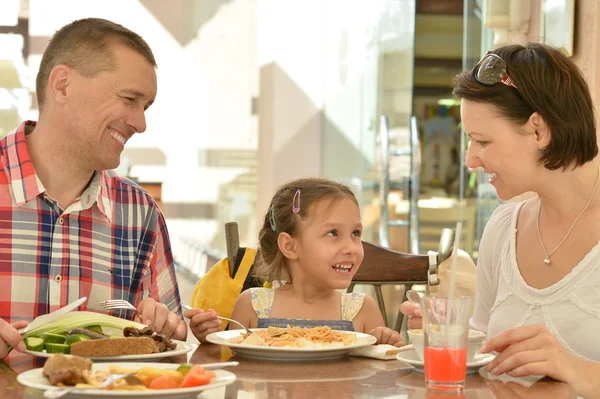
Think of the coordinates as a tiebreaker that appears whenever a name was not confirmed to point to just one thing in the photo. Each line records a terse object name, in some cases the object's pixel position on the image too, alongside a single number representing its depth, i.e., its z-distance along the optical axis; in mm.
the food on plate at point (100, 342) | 2134
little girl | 2997
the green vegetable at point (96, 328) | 2282
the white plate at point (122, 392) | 1841
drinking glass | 1983
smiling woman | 2638
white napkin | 2274
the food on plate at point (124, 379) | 1870
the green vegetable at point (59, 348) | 2156
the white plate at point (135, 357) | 2123
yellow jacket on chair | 3023
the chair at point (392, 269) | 3056
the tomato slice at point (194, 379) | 1879
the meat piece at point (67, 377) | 1869
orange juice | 1983
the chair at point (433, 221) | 7985
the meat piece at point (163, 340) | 2220
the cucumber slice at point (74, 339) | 2169
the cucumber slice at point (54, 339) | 2197
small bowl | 2119
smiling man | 2665
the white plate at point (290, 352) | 2215
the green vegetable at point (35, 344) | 2188
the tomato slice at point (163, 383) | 1879
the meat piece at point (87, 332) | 2207
